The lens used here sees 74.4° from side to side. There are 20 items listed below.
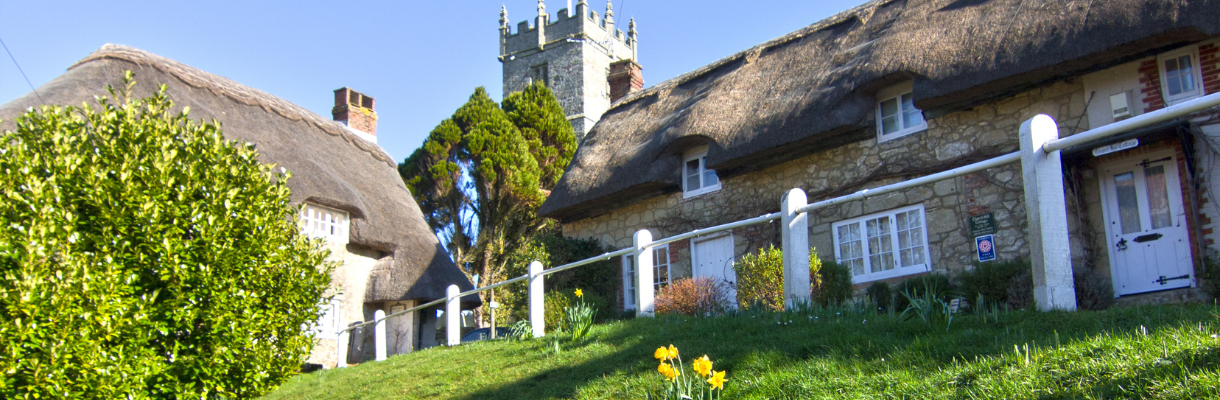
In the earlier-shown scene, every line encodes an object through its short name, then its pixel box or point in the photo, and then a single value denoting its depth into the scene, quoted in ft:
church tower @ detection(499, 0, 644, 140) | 126.11
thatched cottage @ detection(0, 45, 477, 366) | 48.62
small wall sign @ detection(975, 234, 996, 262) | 30.63
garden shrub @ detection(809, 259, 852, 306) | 29.78
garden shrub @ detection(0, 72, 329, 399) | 18.34
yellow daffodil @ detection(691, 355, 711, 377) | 11.72
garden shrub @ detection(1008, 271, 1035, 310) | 27.68
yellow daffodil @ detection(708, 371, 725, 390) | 11.77
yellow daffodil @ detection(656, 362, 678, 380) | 12.03
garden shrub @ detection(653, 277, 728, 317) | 26.96
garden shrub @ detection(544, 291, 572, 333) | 32.17
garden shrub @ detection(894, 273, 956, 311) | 28.40
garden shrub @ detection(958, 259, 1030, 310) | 28.37
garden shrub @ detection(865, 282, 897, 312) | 31.91
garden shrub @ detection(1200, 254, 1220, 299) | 25.85
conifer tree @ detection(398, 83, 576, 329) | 75.72
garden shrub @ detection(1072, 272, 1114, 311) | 27.76
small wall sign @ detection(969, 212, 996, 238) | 30.71
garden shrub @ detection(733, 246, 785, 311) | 27.66
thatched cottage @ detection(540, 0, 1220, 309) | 27.48
